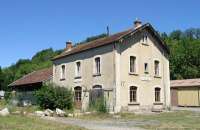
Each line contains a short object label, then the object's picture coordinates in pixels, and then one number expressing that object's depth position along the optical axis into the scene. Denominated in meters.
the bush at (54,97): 20.61
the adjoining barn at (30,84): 28.18
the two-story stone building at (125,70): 20.99
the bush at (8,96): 31.19
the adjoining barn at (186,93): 28.74
